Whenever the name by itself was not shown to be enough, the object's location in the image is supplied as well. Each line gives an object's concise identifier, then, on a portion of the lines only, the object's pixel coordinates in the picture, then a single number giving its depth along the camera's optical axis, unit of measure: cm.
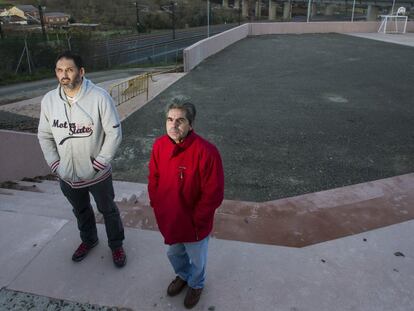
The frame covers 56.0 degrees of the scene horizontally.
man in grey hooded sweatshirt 280
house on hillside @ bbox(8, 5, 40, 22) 5347
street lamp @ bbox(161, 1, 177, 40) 6846
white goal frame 2580
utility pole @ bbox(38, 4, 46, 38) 2820
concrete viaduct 4504
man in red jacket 238
